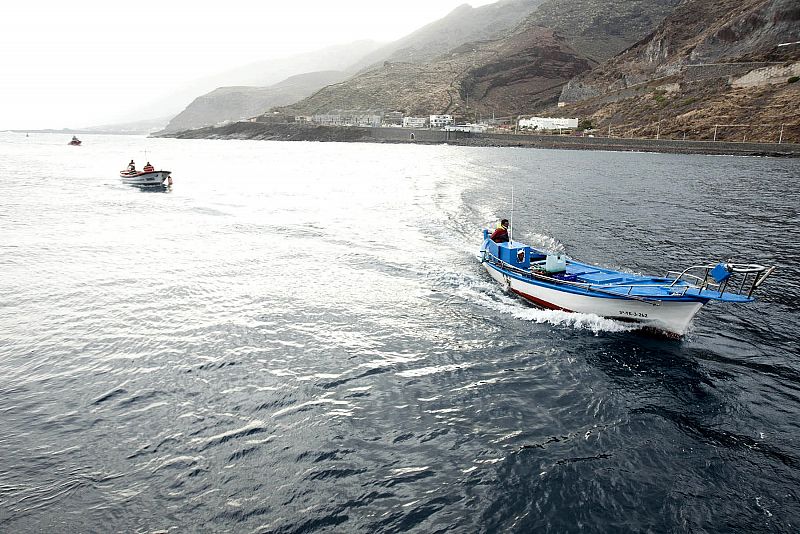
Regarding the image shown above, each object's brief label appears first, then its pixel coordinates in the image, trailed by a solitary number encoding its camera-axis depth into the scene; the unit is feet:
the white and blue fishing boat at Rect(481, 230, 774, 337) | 63.57
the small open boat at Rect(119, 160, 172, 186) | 226.99
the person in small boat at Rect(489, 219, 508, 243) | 96.22
